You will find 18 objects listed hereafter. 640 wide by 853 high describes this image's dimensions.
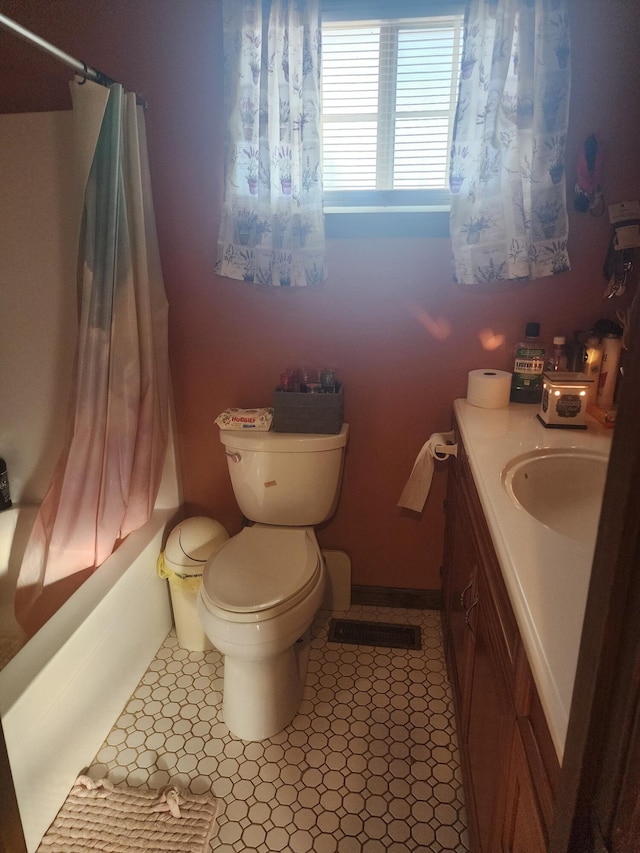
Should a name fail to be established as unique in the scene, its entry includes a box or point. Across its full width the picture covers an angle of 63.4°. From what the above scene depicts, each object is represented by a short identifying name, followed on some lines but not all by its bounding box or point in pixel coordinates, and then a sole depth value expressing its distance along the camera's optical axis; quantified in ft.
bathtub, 3.99
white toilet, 4.69
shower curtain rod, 3.91
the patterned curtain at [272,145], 4.91
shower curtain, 5.00
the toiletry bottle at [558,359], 5.43
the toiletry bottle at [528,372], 5.35
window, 5.16
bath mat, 4.21
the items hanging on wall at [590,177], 4.95
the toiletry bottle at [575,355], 5.23
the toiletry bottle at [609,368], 5.02
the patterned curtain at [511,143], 4.64
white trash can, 5.96
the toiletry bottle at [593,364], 5.09
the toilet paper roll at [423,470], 5.54
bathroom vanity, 2.17
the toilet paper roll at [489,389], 5.19
